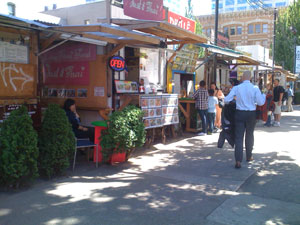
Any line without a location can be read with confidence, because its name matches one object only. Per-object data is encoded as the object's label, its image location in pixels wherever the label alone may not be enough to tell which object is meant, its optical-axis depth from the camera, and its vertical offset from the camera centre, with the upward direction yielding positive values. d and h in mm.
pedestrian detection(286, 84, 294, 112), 19078 -30
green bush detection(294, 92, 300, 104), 31094 +115
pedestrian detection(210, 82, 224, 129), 11078 -462
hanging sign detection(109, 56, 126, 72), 7324 +911
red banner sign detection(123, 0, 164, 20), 7918 +2559
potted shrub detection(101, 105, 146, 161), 5652 -670
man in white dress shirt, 5863 -181
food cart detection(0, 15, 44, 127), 5387 +617
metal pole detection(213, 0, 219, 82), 12359 +3252
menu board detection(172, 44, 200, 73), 10398 +1507
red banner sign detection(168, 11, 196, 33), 10727 +3036
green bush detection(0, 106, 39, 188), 4242 -754
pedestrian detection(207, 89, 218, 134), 9906 -343
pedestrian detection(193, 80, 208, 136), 9469 -66
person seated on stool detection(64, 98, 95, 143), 6402 -444
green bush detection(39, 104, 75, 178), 4898 -719
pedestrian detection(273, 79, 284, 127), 11719 +124
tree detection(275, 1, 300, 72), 32844 +7310
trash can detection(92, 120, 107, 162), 5859 -667
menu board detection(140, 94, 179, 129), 7297 -279
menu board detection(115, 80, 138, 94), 7746 +343
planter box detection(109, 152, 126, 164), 6157 -1264
